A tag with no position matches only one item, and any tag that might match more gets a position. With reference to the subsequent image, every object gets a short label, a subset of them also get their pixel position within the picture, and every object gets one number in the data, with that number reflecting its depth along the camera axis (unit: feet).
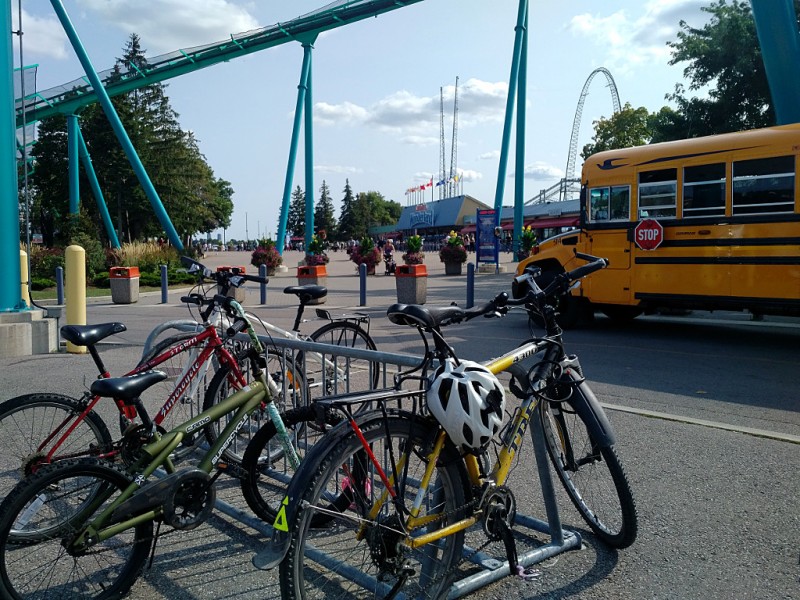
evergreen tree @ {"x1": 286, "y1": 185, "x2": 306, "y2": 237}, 451.94
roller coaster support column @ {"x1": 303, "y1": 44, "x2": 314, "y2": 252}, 108.37
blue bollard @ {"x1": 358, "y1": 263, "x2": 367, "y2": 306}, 57.21
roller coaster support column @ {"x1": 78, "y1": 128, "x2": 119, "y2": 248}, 139.44
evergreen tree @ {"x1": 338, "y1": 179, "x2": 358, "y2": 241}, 421.59
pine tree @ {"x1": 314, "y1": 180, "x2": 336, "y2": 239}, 418.10
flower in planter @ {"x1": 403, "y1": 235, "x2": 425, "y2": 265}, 73.82
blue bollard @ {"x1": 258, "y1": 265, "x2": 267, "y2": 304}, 62.44
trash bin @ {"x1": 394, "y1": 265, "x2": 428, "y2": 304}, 58.95
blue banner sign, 92.32
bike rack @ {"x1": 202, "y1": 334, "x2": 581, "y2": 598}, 10.39
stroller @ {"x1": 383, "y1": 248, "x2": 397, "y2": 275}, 102.82
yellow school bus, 33.47
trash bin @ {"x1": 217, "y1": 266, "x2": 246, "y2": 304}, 61.77
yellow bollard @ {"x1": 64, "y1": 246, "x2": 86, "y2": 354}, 32.45
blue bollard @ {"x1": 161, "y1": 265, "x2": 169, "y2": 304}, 65.10
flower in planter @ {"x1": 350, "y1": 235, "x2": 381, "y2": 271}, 100.42
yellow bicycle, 8.41
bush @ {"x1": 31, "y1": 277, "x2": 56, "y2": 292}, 83.35
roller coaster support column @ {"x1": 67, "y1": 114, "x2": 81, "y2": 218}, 124.58
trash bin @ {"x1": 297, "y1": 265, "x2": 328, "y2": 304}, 68.59
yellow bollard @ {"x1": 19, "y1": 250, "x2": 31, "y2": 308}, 34.26
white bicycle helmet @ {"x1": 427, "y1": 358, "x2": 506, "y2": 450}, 9.00
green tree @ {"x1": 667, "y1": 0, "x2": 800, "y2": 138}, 80.64
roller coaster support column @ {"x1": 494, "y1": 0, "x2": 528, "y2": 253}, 99.86
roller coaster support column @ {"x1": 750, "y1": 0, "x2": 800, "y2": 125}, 46.62
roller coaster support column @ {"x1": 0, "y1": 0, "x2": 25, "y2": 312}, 32.50
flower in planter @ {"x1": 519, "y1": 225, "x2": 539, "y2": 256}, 87.40
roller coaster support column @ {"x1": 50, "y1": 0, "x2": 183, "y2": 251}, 102.47
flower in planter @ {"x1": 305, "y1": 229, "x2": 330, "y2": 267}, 88.69
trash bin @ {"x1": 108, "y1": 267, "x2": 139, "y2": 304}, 65.72
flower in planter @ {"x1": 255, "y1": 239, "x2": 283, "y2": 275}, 95.55
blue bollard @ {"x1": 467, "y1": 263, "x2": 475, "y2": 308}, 51.34
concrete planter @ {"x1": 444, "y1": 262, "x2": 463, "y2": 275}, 97.30
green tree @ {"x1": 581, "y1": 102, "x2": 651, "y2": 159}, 149.07
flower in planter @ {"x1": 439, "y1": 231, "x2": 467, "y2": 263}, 96.68
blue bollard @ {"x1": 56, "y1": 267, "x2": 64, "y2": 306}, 63.44
